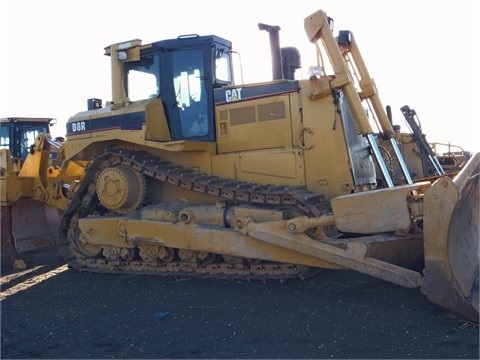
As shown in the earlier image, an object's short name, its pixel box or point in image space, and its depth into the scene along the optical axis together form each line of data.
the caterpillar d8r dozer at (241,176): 5.31
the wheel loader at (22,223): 8.77
